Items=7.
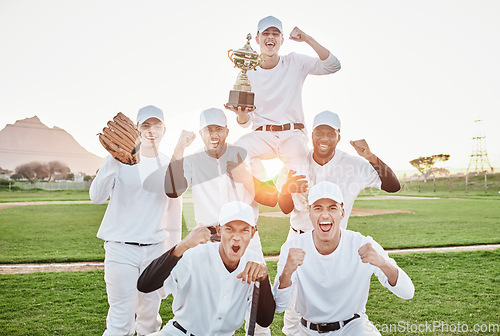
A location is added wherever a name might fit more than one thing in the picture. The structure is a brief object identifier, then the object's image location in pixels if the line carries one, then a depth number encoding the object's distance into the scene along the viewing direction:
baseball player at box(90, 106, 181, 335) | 5.00
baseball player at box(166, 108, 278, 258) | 5.15
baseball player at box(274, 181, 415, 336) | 4.55
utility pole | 96.12
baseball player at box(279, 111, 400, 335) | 5.43
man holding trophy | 5.79
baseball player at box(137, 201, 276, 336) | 4.19
